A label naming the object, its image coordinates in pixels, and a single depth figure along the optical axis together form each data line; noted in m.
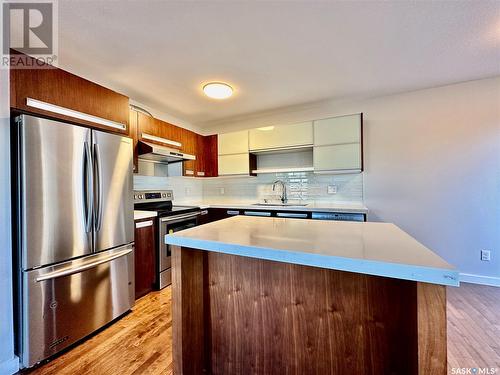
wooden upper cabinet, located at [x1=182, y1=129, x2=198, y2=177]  3.39
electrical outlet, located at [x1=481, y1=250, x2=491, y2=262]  2.54
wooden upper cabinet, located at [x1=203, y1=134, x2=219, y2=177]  3.76
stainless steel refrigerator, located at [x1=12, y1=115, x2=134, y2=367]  1.42
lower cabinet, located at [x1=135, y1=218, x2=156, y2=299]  2.28
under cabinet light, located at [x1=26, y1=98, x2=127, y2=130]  1.49
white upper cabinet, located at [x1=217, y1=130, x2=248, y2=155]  3.48
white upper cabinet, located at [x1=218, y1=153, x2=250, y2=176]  3.51
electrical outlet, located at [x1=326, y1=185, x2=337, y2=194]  3.26
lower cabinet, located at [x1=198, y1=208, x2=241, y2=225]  3.24
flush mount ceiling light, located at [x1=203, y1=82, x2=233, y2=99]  2.53
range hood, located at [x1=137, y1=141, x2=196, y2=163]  2.60
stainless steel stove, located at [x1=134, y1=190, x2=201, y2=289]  2.54
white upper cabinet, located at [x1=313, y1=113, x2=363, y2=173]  2.82
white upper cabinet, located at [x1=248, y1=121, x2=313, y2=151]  3.08
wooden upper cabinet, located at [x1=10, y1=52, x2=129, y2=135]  1.43
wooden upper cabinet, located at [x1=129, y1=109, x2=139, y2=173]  2.50
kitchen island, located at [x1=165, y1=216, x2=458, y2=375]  0.69
